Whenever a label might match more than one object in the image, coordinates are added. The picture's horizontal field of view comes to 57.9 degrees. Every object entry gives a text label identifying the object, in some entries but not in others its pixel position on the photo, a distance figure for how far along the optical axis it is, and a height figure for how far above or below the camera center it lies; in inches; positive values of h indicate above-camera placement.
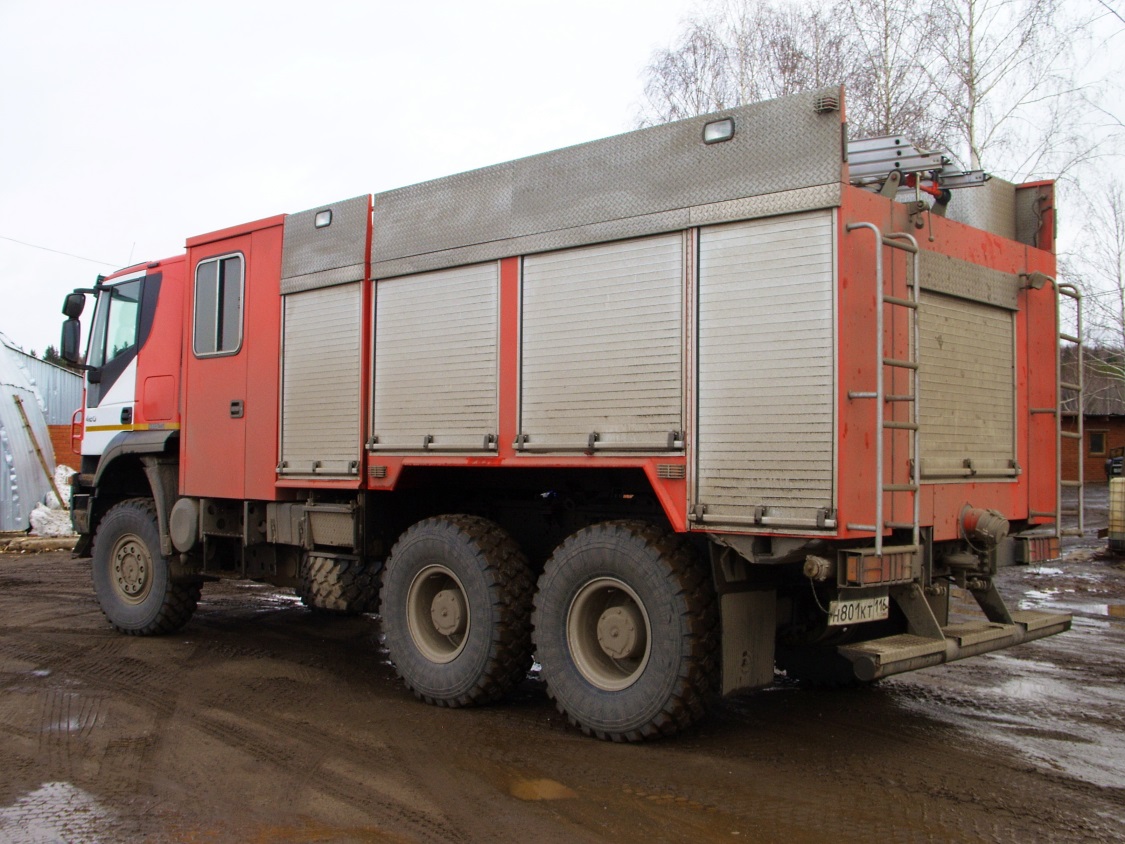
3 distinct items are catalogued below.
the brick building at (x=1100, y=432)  1462.6 +67.8
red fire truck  198.1 +13.7
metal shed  799.1 +10.7
